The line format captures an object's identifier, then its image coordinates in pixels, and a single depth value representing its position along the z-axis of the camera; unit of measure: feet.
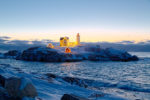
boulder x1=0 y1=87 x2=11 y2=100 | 22.43
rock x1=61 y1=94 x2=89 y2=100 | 20.03
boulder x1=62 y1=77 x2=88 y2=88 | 50.49
